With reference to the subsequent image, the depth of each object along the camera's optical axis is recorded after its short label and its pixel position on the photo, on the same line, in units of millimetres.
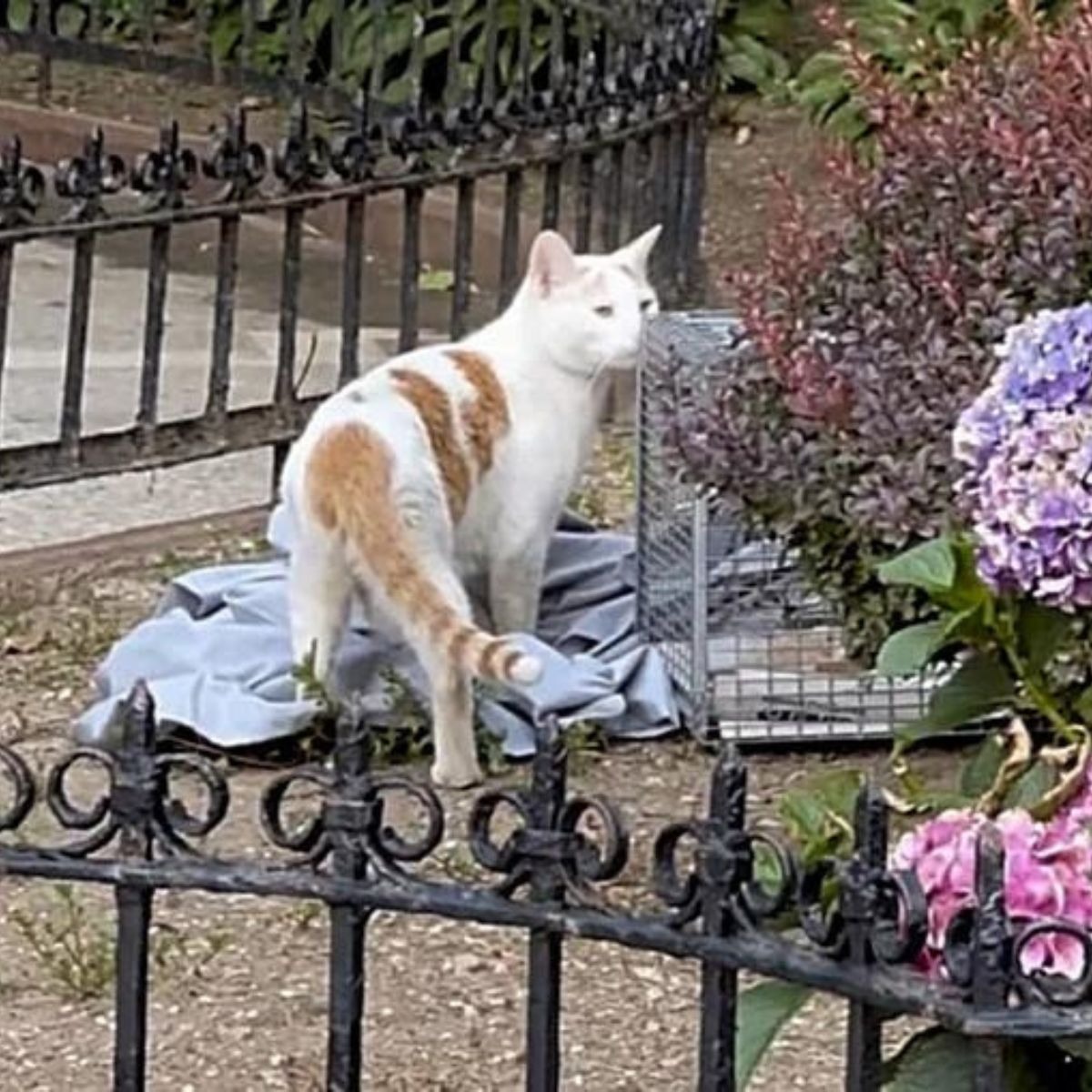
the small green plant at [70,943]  4445
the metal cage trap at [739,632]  5461
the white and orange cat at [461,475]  5195
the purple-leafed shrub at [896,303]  4527
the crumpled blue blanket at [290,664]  5426
